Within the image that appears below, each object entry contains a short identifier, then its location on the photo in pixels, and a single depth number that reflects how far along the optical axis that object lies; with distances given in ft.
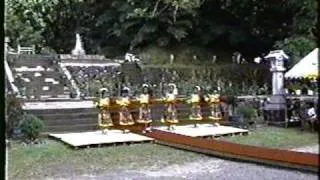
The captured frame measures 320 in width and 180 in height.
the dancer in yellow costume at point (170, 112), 43.86
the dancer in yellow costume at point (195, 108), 45.70
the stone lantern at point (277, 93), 48.14
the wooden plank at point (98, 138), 35.01
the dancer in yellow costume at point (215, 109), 45.78
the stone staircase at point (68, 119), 42.32
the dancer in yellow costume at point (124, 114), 41.16
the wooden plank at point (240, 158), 27.45
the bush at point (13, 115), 37.11
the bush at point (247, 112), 46.68
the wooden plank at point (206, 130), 40.30
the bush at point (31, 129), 36.76
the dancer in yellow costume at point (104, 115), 40.47
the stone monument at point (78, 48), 76.43
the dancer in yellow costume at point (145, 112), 41.68
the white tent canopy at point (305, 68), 44.33
